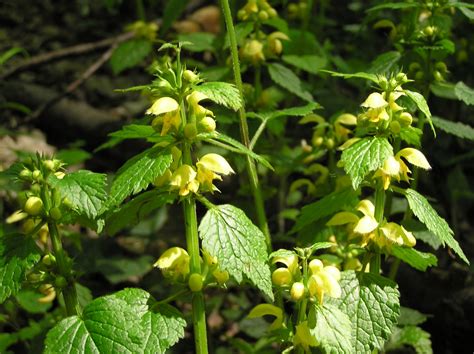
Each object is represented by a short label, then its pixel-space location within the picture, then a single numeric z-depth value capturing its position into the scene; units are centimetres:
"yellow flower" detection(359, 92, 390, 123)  30
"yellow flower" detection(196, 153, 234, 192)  30
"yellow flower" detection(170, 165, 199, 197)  29
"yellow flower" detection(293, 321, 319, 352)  30
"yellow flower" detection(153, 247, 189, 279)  30
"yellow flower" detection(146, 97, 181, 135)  28
